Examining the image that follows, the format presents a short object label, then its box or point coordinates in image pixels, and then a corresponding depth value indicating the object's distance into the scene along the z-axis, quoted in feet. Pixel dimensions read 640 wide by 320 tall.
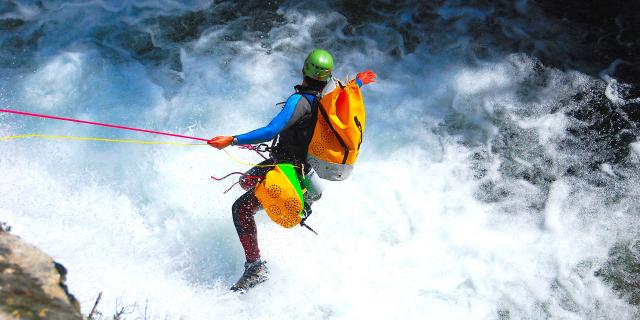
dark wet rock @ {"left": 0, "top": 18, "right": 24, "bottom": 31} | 46.21
